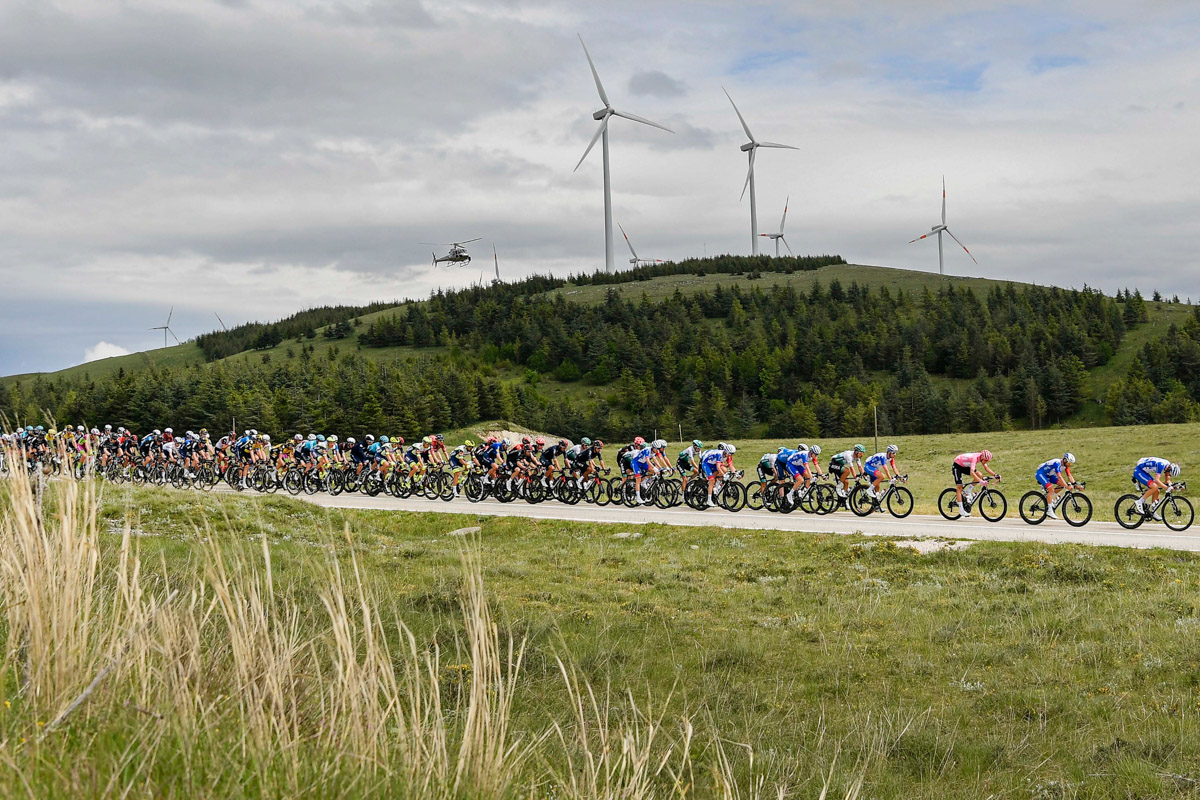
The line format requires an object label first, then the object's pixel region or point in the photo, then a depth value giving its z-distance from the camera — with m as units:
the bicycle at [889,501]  25.14
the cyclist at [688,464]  28.62
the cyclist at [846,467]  25.73
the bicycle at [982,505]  23.23
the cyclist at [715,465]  28.22
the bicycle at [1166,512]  20.83
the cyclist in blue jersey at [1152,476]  20.94
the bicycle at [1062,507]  21.81
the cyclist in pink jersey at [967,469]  23.12
